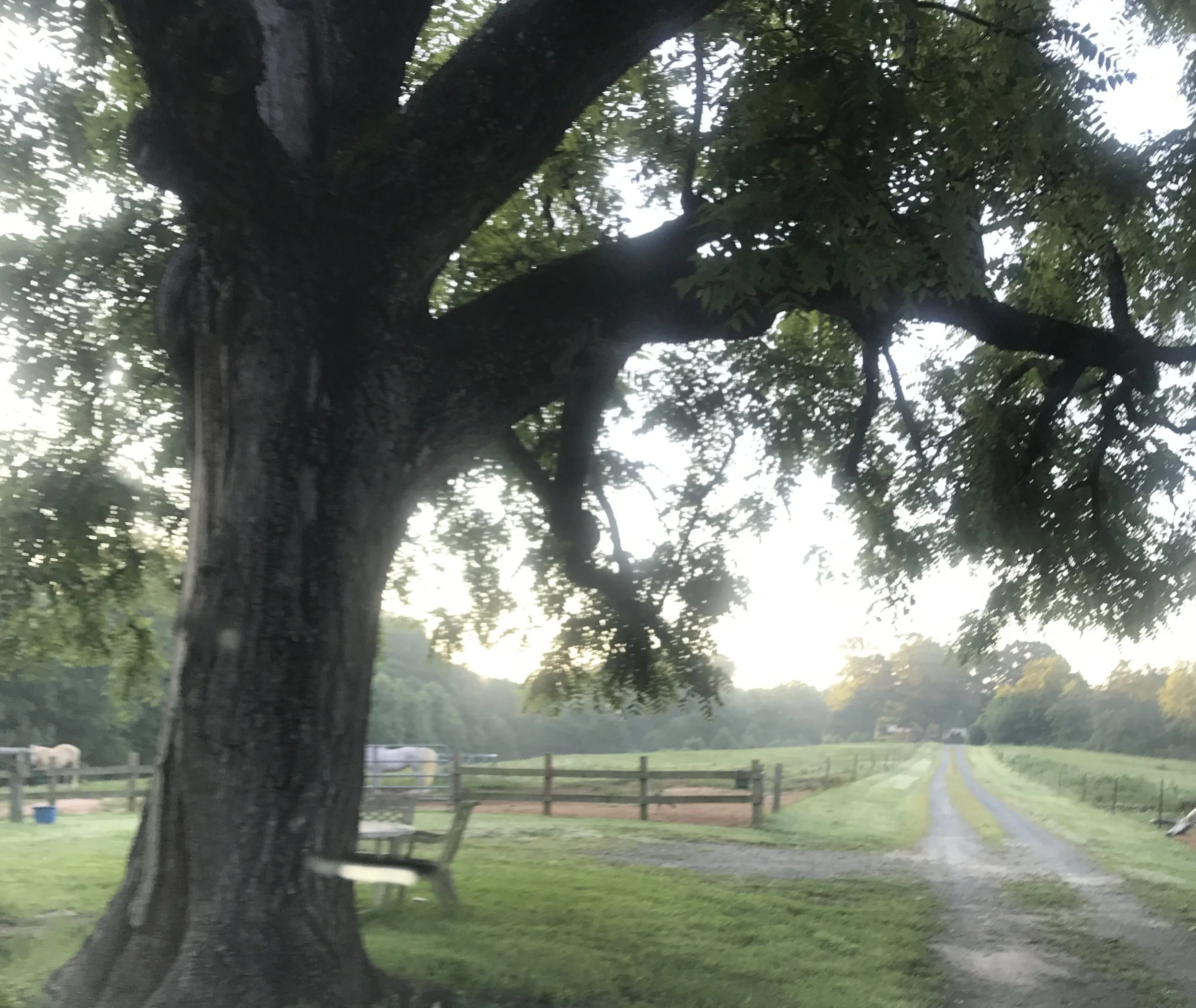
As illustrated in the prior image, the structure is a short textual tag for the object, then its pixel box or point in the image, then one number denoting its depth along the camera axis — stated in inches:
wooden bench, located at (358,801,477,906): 253.1
